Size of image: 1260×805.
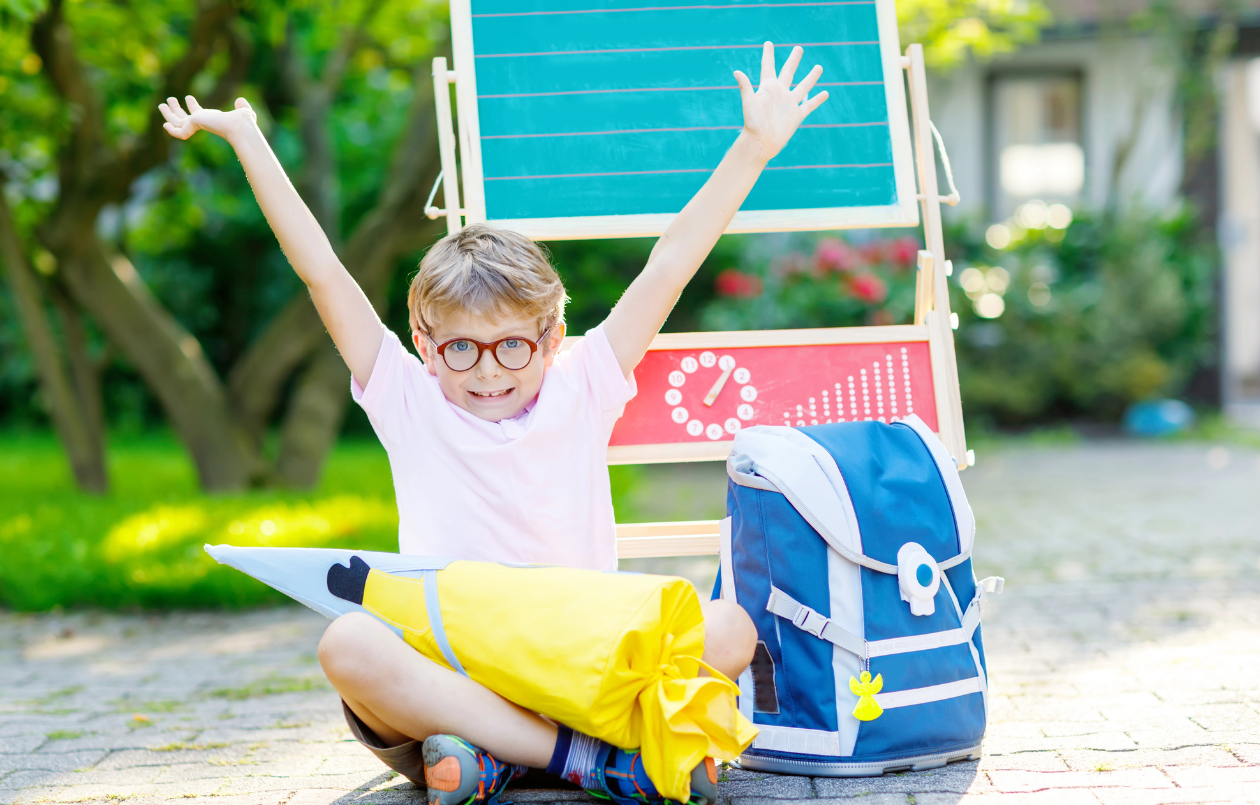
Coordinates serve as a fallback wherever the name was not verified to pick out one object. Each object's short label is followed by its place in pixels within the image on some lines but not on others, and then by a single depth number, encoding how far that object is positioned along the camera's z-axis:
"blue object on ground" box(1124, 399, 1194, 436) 8.38
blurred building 9.20
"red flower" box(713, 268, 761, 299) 7.90
